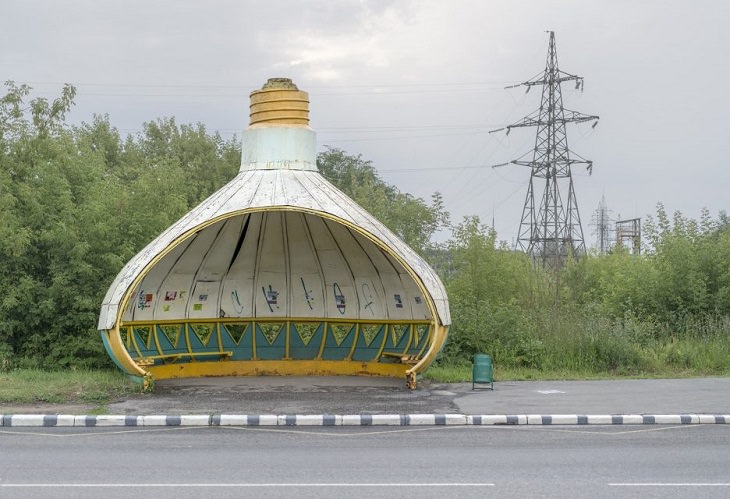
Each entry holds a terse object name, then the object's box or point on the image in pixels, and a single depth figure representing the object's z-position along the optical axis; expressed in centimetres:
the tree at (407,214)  2831
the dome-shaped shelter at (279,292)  1758
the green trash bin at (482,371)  1642
